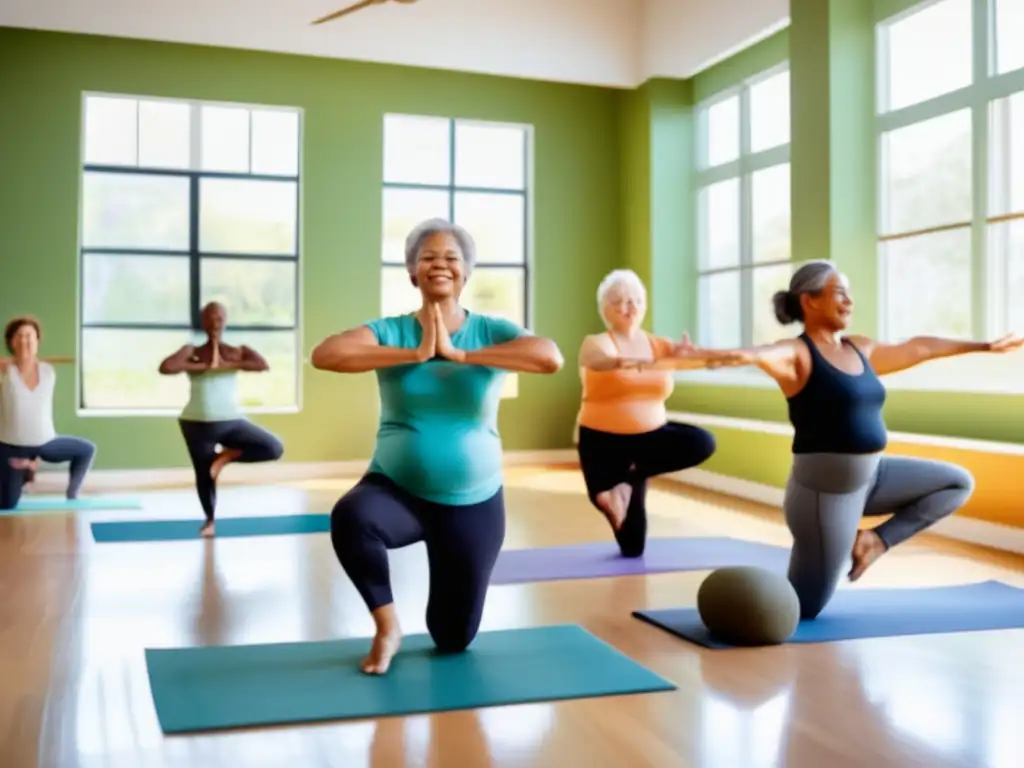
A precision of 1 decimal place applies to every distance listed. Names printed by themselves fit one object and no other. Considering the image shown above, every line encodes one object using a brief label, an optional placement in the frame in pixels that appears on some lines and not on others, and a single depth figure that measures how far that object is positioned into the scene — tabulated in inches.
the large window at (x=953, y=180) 223.9
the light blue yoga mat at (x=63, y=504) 254.4
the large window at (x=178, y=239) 323.0
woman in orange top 179.3
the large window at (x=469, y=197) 353.1
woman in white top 252.7
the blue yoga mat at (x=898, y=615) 131.9
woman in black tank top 133.6
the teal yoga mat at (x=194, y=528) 214.4
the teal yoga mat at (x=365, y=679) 101.0
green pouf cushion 125.5
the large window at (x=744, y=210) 305.9
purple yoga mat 173.6
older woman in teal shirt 113.7
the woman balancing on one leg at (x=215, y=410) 209.0
